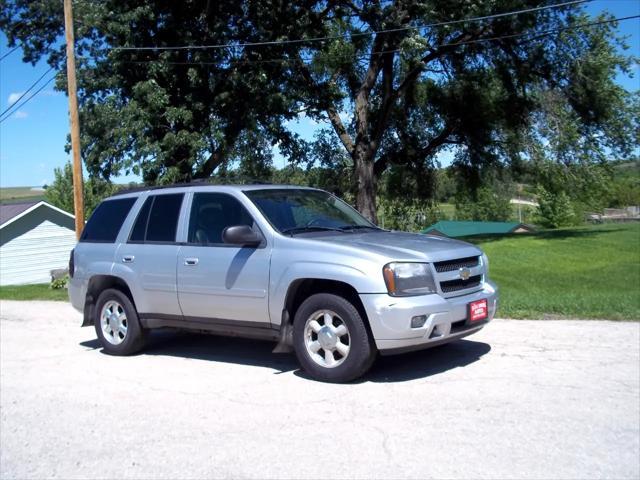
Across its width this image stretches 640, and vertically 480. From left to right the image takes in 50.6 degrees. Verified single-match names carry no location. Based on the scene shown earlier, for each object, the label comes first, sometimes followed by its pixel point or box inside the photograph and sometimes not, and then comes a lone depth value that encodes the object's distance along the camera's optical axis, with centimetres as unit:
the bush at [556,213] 5494
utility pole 1712
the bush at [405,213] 3150
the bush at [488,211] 5838
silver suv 596
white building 3769
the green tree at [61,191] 5791
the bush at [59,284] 1865
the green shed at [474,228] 3694
